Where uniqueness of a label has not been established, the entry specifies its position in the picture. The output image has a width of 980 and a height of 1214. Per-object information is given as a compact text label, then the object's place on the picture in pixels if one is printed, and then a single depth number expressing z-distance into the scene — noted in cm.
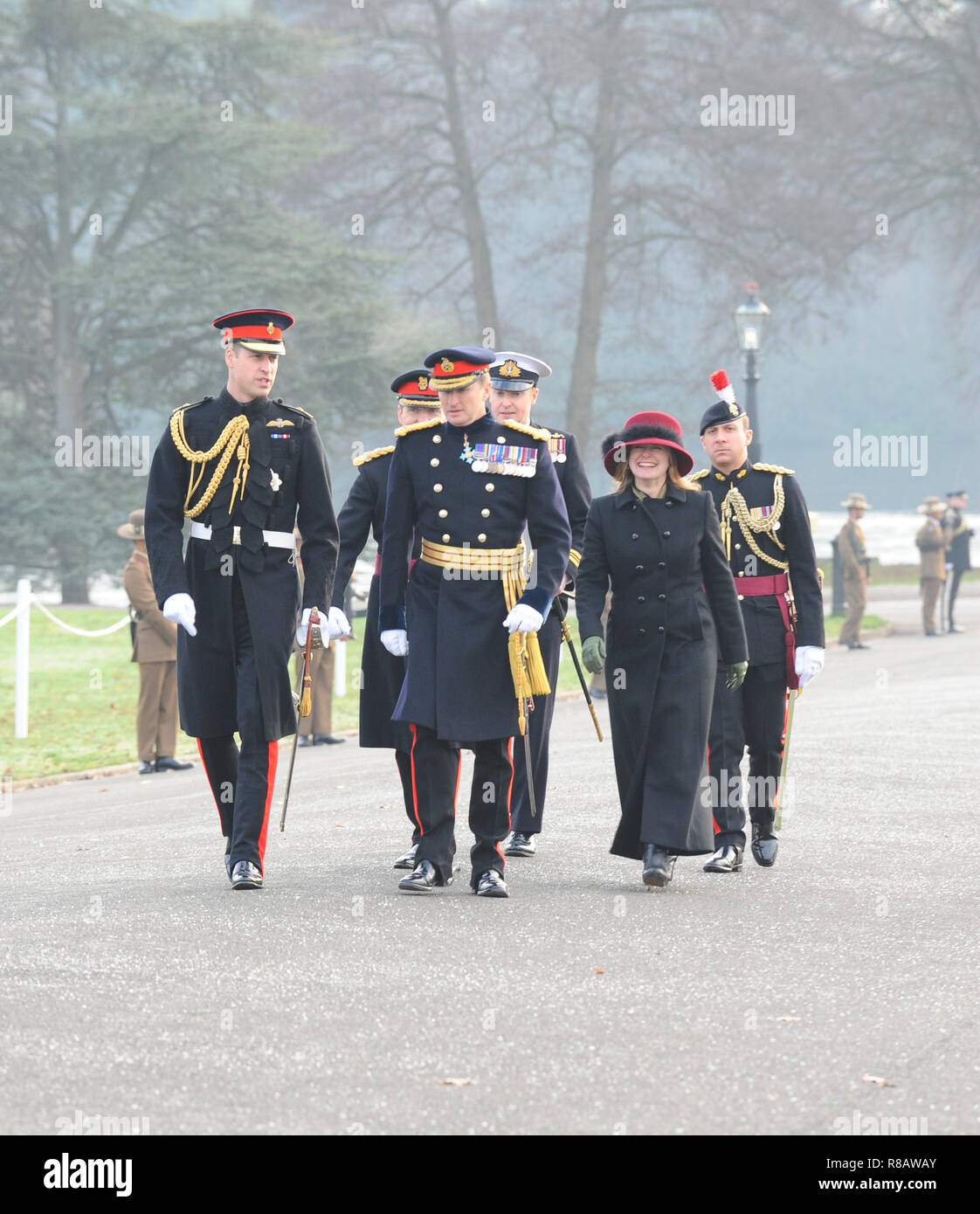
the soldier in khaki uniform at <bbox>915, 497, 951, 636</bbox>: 2594
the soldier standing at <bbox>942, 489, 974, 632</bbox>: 2712
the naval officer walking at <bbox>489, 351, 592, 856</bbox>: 816
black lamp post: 2597
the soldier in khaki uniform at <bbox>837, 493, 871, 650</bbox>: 2341
